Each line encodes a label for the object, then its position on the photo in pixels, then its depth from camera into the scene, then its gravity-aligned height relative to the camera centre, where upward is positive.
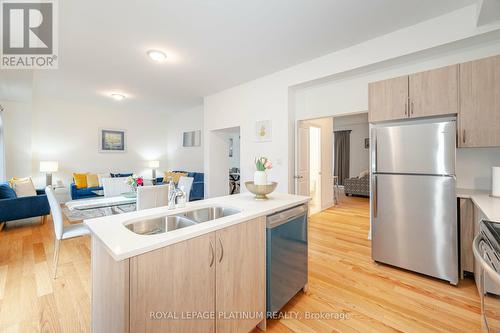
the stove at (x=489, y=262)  0.93 -0.42
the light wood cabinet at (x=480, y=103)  2.00 +0.59
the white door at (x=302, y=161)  3.93 +0.08
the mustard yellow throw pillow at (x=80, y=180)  5.39 -0.33
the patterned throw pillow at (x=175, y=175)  6.02 -0.25
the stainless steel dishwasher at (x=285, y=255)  1.57 -0.71
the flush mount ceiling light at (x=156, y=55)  3.13 +1.65
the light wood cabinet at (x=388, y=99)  2.40 +0.76
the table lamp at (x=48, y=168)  5.11 -0.02
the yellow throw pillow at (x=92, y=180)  5.47 -0.34
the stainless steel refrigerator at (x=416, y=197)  2.06 -0.33
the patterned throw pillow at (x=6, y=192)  3.75 -0.44
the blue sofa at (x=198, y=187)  5.59 -0.54
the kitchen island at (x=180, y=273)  0.93 -0.54
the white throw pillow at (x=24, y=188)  4.07 -0.39
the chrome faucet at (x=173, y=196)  1.52 -0.21
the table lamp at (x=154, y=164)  6.77 +0.08
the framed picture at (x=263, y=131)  4.05 +0.68
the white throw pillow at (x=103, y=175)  5.71 -0.23
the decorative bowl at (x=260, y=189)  1.94 -0.21
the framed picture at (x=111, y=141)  6.35 +0.79
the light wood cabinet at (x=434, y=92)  2.16 +0.76
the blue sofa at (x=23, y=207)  3.46 -0.68
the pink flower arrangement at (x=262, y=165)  2.01 +0.01
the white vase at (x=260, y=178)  1.96 -0.11
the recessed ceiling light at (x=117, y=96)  5.05 +1.69
